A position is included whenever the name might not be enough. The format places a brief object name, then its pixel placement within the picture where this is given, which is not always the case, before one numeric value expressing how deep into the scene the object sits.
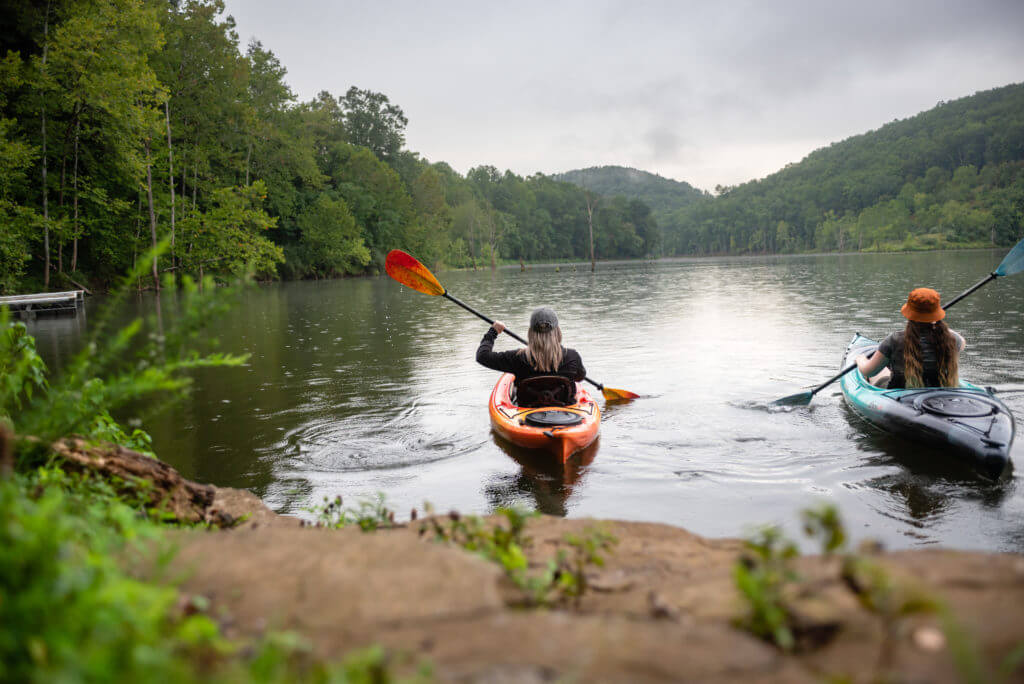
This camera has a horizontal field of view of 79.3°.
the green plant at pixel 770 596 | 1.53
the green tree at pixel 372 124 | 67.19
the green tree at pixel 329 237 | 46.91
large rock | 1.44
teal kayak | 5.11
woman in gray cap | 6.43
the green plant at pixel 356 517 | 3.49
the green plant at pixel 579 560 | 2.36
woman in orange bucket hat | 6.04
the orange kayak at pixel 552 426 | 5.81
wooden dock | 18.77
